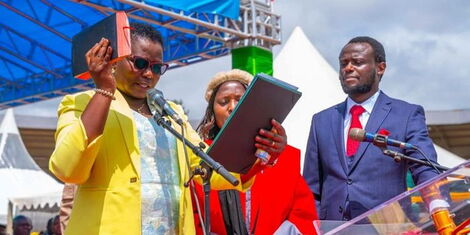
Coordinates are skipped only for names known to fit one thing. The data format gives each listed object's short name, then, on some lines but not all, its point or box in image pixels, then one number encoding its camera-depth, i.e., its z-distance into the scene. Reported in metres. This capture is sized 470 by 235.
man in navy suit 3.51
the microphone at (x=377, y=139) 2.85
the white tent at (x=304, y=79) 9.37
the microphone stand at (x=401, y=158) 2.82
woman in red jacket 3.37
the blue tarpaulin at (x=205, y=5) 8.51
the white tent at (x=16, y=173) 12.77
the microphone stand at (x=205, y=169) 2.35
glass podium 2.16
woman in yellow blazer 2.26
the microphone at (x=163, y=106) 2.45
